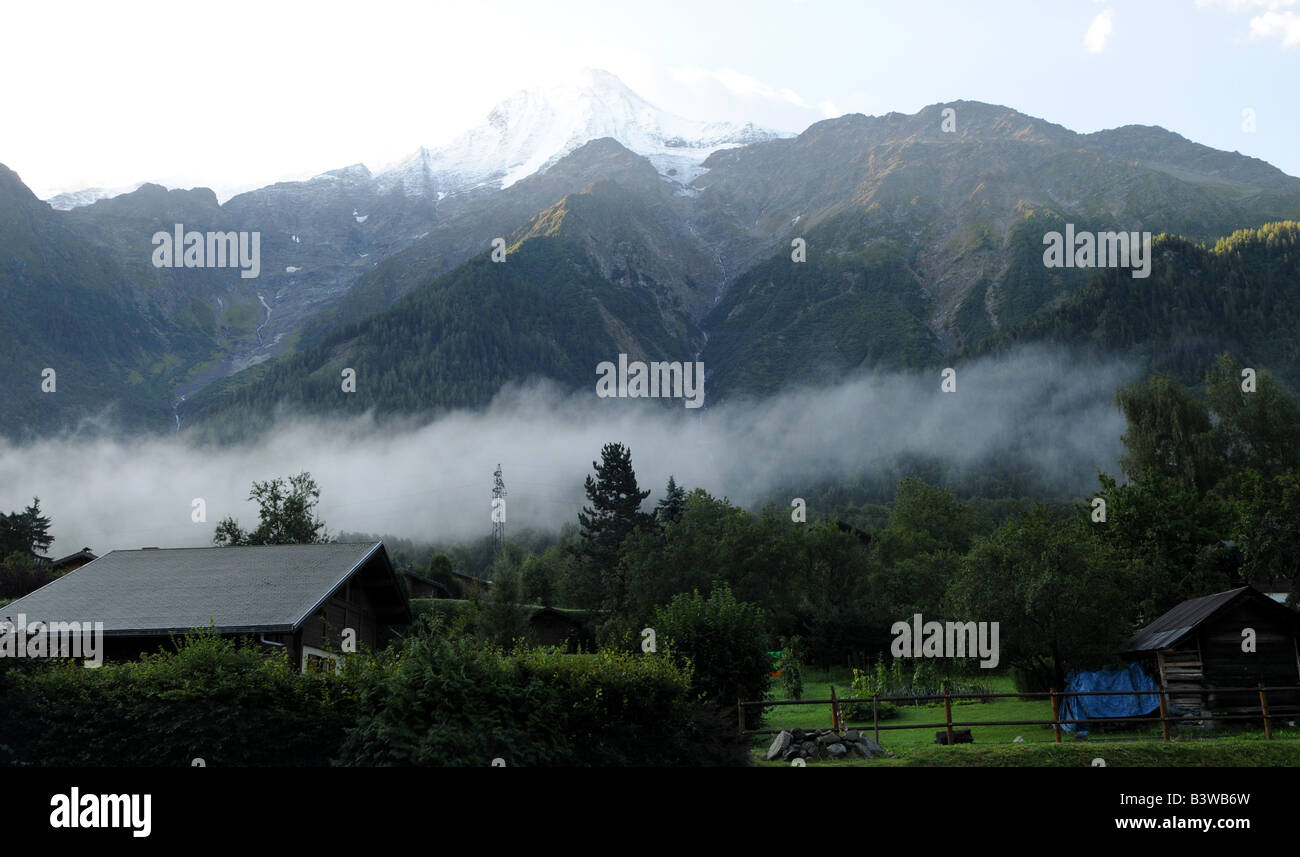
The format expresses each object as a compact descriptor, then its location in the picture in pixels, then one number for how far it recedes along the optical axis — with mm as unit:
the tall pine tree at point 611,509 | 81562
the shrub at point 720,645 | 30609
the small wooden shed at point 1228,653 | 32438
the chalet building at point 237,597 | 28659
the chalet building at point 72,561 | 66362
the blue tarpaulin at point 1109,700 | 33594
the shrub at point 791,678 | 41906
